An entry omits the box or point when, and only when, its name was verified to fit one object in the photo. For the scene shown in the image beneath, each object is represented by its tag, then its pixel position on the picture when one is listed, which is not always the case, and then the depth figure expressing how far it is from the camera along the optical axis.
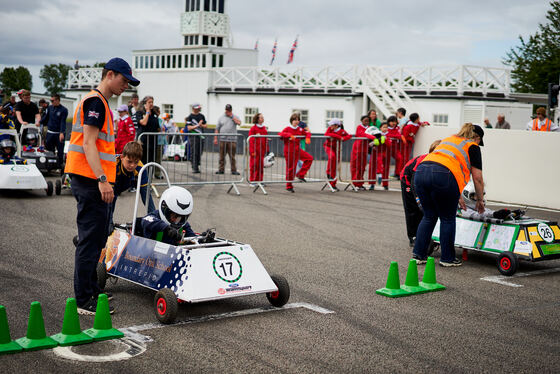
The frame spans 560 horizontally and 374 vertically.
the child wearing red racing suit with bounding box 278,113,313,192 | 17.70
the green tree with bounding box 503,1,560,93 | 39.75
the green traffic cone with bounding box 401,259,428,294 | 7.65
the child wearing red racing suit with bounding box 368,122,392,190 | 18.59
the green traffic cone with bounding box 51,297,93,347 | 5.46
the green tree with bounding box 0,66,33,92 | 90.50
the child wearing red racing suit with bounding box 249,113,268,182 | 17.56
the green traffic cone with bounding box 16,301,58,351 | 5.32
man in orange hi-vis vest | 6.07
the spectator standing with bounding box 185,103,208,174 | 20.45
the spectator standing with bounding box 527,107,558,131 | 18.70
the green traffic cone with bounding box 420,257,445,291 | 7.79
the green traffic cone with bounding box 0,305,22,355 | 5.19
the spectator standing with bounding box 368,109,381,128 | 19.98
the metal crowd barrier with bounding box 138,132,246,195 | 16.86
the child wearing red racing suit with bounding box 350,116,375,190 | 18.48
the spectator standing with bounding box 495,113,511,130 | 24.09
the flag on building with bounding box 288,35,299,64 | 57.28
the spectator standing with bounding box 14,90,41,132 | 18.94
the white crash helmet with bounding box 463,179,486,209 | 9.89
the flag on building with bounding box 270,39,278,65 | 61.60
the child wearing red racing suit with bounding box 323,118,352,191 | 18.20
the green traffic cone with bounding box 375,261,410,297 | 7.48
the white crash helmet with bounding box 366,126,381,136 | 18.64
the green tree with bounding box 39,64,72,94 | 111.81
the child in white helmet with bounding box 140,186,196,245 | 6.71
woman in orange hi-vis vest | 8.62
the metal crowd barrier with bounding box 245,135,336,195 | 17.44
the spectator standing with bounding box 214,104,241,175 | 19.94
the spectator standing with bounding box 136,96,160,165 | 16.94
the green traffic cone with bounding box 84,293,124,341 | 5.66
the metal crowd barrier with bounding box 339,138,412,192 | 18.50
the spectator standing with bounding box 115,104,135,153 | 16.22
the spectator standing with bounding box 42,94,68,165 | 18.58
